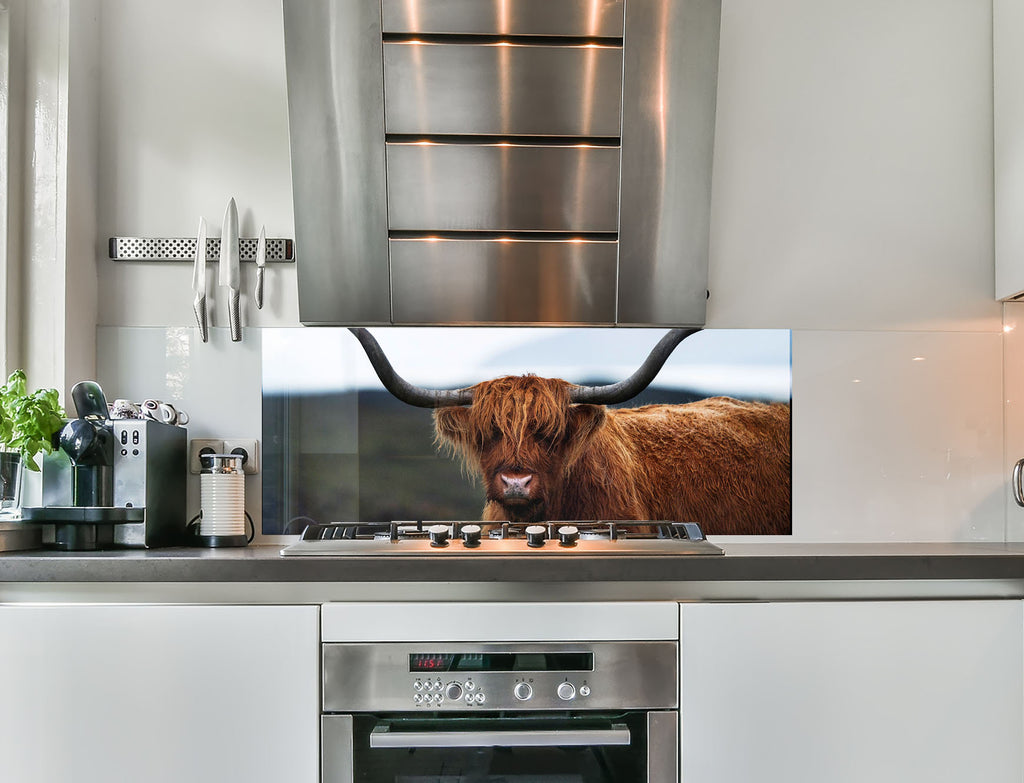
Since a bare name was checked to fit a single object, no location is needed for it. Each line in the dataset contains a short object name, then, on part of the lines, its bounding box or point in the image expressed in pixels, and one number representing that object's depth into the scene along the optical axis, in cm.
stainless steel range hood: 189
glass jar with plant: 172
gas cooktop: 165
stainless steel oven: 152
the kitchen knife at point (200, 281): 209
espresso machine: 174
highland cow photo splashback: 213
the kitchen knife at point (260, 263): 211
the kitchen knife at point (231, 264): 209
